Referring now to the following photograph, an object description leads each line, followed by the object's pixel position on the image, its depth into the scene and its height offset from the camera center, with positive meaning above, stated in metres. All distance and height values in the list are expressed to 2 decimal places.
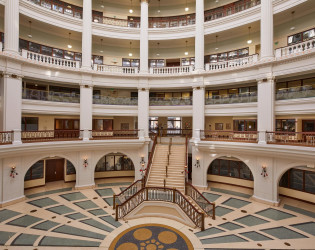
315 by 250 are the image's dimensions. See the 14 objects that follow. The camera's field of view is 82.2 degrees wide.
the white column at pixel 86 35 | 15.40 +7.77
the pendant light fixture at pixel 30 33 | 15.07 +7.72
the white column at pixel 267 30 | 12.83 +6.95
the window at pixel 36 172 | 15.42 -4.10
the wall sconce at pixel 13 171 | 12.02 -3.11
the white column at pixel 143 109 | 16.66 +1.52
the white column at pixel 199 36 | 15.75 +7.95
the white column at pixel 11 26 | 12.18 +6.74
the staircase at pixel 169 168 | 13.38 -3.37
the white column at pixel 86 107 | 15.24 +1.57
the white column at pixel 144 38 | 16.67 +8.20
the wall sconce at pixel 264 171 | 12.52 -3.07
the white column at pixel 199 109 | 15.63 +1.52
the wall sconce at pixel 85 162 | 15.14 -3.10
